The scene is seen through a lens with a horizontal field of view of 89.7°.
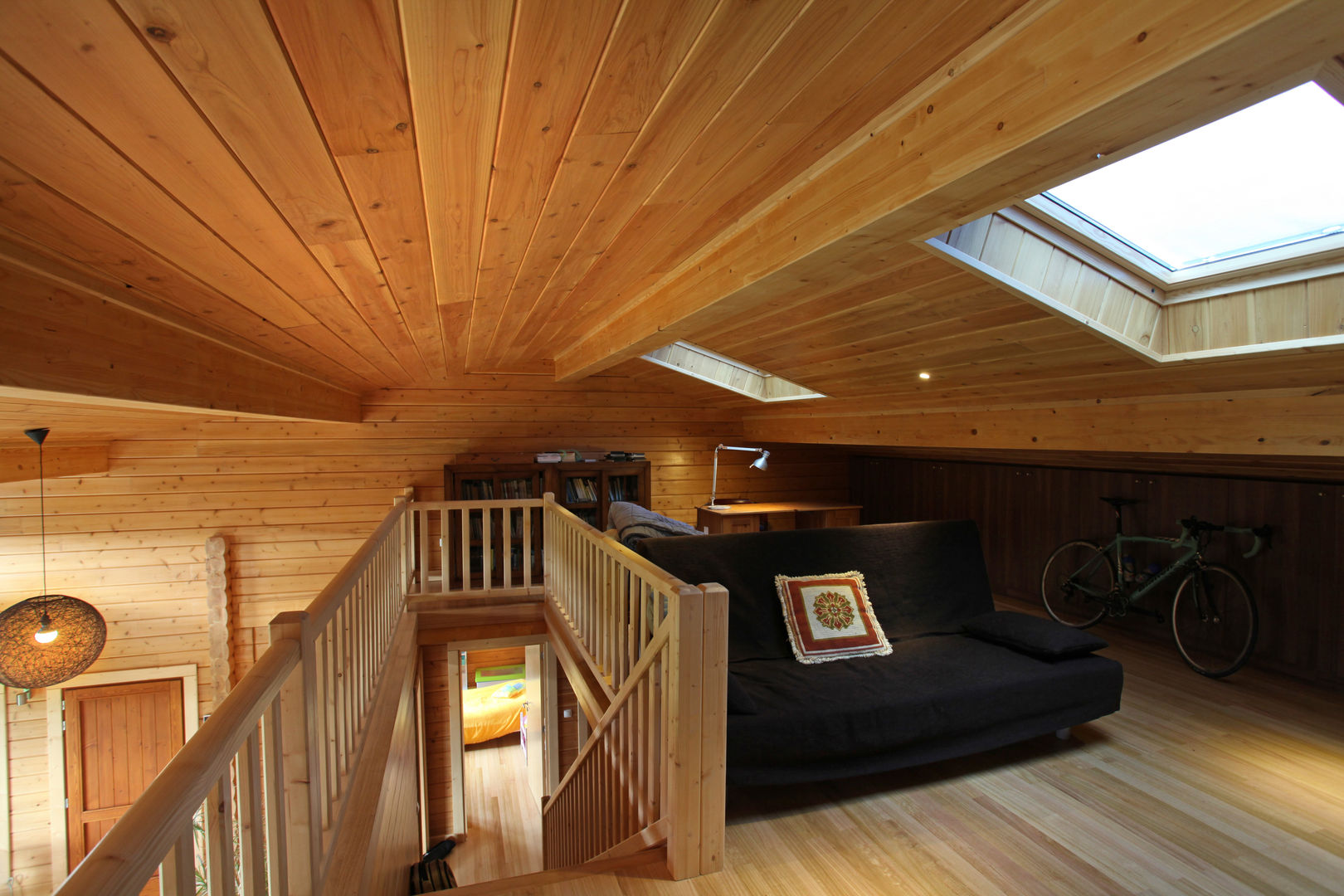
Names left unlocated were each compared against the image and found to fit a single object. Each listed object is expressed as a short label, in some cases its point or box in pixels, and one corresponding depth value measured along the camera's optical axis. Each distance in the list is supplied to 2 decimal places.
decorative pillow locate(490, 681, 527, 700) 8.17
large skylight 1.76
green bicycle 4.11
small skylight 5.22
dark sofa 2.62
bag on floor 4.68
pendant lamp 4.08
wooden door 5.58
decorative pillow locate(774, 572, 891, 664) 3.33
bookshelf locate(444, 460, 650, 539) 5.91
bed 7.79
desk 6.20
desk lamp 5.92
